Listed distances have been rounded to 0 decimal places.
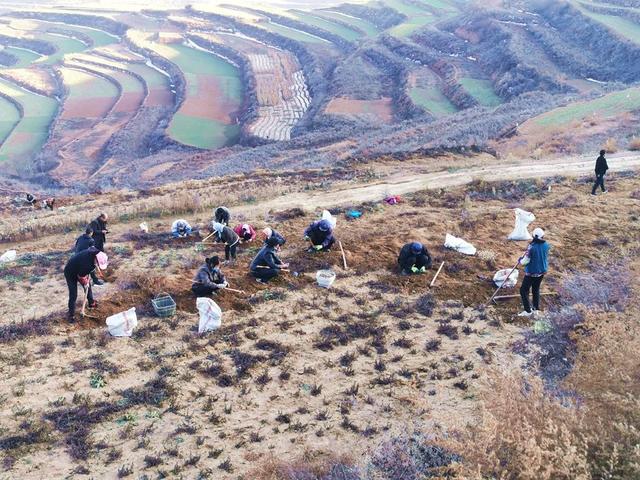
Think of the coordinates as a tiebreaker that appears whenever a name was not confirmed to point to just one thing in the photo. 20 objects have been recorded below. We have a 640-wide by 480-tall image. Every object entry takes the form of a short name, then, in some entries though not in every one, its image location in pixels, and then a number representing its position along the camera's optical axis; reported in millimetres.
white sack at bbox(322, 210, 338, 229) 15084
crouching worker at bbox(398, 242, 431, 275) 13086
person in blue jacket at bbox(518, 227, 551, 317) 10438
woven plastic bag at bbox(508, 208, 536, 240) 15094
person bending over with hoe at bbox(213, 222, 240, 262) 13812
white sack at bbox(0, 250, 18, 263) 15047
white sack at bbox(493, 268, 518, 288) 12375
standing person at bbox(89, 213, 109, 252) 14242
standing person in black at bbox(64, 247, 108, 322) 10570
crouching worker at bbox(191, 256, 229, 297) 11820
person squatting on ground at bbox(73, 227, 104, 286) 12258
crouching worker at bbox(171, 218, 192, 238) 16547
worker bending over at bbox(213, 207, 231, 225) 15136
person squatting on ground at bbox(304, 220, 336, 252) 14289
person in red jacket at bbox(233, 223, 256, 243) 15352
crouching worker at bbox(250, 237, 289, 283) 12680
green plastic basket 11312
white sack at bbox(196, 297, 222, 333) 10844
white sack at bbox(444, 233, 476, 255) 14322
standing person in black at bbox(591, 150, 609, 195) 17844
